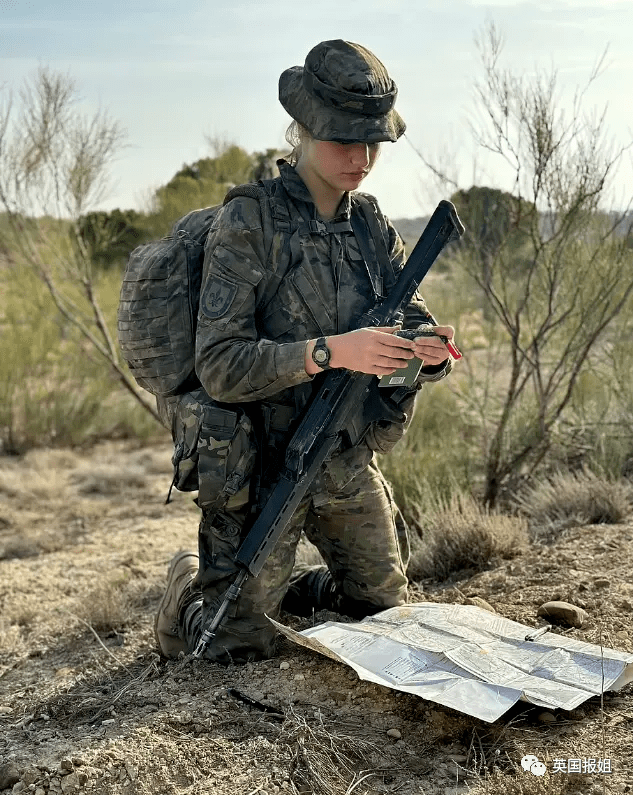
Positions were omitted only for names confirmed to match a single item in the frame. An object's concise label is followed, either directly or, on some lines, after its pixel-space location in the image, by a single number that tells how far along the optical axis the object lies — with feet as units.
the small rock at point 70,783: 8.33
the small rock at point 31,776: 8.55
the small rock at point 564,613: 11.49
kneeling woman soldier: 10.03
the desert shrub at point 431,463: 19.49
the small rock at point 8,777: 8.61
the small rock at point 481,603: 12.24
